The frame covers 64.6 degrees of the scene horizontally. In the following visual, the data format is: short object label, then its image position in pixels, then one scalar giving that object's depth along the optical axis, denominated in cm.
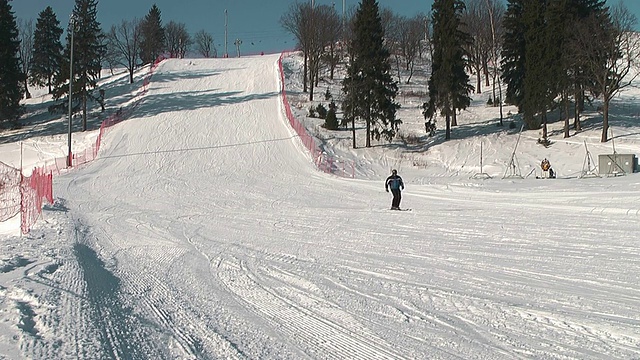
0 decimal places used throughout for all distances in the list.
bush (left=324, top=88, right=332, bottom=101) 5031
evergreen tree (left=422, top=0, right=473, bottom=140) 3706
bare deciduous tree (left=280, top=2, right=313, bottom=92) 5012
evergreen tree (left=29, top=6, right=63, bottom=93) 5660
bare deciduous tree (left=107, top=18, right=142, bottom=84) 5922
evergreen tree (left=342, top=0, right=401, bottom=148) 3588
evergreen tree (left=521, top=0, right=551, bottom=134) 3471
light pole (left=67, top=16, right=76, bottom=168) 2975
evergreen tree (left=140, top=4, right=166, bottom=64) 6842
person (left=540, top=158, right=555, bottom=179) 2646
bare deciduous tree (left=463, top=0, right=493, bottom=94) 5538
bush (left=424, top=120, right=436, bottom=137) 3762
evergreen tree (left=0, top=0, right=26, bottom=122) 4100
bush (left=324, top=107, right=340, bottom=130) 3934
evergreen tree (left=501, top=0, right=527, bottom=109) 3894
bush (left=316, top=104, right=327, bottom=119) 4278
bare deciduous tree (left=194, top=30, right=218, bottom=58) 9588
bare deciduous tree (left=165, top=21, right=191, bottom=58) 8838
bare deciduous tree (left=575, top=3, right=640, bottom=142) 3231
